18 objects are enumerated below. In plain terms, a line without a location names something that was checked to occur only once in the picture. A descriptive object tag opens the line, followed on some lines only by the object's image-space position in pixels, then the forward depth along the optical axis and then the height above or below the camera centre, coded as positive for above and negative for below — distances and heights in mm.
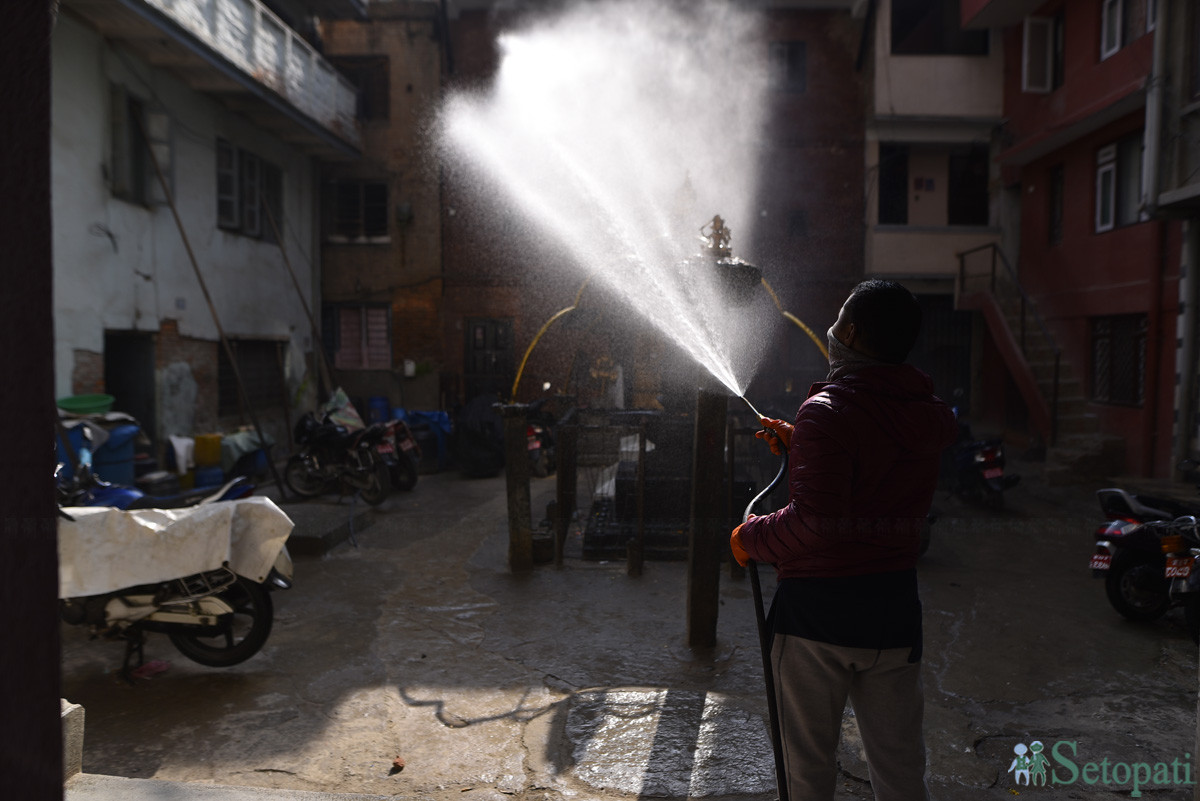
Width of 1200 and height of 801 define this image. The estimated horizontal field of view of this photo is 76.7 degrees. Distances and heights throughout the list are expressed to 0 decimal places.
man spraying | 2148 -525
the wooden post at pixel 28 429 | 1249 -117
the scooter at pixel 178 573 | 4320 -1228
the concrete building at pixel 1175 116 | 9148 +3155
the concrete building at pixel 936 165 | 15586 +4461
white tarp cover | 4293 -1073
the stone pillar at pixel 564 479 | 6824 -1086
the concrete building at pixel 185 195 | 9297 +2503
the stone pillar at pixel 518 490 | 6574 -1085
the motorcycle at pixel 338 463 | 9625 -1289
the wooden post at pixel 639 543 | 6492 -1520
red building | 10742 +2269
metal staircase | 11016 -151
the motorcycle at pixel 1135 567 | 5340 -1393
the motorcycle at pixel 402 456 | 10212 -1272
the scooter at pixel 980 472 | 9062 -1227
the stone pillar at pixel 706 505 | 4812 -869
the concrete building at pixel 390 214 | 16891 +3378
